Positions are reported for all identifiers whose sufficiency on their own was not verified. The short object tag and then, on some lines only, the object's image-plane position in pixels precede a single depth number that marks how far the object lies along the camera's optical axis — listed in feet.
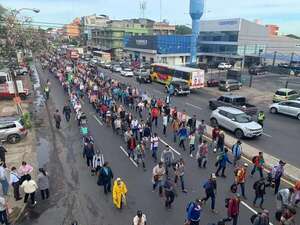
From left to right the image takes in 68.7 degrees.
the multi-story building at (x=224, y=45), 166.32
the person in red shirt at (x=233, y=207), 24.09
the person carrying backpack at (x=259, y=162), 32.83
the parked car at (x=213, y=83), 103.15
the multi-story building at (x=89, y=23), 292.45
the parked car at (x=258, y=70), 136.43
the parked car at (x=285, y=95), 74.65
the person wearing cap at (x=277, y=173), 29.67
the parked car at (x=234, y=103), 59.72
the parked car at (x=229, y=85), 95.01
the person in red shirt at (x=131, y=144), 38.04
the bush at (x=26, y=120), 54.04
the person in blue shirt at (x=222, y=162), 33.73
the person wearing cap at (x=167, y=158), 33.78
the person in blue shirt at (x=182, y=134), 42.52
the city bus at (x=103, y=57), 179.58
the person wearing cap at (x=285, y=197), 25.44
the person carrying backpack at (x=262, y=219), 21.39
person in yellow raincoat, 27.43
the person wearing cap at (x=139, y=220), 22.59
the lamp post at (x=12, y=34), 69.48
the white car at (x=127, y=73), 127.33
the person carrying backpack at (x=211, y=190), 26.57
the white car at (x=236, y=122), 47.43
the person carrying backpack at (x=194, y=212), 22.97
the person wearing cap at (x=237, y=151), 35.68
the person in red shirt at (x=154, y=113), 52.94
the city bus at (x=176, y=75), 92.69
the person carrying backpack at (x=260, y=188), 26.85
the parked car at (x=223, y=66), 155.52
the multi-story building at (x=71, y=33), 415.58
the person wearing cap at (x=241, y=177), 28.95
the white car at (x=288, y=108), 62.09
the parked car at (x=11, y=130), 45.74
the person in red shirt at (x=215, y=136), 41.17
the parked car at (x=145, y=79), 110.68
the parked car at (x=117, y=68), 141.10
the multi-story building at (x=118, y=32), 224.36
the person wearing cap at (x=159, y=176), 29.61
